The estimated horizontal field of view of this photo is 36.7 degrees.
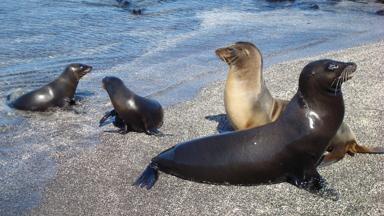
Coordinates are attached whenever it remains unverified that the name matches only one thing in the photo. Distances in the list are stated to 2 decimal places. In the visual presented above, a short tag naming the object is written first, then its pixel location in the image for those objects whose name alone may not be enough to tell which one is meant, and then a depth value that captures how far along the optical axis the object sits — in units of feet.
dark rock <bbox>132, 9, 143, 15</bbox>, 57.16
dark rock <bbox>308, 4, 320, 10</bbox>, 62.32
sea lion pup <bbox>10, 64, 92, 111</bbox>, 25.36
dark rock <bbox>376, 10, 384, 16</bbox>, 56.69
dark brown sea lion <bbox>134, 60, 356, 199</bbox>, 15.03
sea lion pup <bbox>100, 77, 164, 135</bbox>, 21.11
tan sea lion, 19.21
